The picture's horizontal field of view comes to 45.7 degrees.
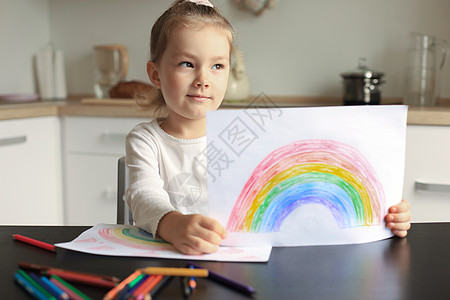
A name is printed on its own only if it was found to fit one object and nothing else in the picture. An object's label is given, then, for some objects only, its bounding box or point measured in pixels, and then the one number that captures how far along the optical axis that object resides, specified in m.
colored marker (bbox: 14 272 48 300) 0.60
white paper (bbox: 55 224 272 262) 0.73
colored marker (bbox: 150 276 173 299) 0.60
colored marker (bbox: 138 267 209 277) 0.63
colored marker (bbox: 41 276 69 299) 0.59
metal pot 2.22
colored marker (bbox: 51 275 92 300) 0.59
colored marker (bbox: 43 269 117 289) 0.62
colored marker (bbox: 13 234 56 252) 0.76
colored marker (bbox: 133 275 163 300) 0.58
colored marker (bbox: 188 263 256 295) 0.61
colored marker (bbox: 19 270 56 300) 0.60
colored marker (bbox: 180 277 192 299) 0.61
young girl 0.91
